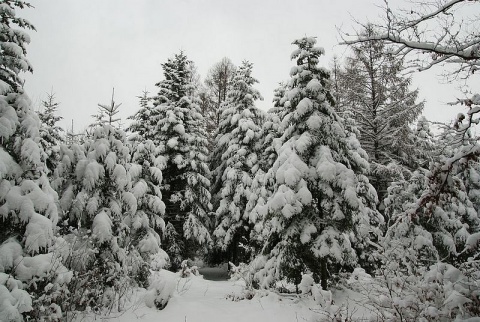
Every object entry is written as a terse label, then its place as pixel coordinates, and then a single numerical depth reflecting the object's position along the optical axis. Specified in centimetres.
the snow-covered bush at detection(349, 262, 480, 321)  387
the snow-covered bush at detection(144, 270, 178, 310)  812
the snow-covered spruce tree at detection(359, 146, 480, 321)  398
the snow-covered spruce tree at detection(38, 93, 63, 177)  1664
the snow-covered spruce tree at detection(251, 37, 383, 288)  942
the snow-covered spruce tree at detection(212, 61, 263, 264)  1831
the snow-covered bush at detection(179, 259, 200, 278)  1262
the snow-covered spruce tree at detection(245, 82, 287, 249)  1588
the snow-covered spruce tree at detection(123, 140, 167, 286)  1152
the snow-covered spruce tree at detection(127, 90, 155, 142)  1739
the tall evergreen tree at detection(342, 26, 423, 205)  1606
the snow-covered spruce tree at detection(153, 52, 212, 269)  1814
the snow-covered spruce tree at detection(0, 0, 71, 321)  558
